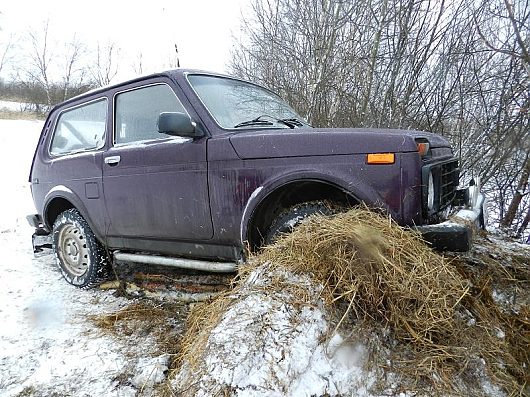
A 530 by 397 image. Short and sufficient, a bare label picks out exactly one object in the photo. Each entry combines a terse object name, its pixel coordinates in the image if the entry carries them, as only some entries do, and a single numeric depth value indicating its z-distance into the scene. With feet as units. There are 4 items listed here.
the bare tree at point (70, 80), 101.82
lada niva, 7.96
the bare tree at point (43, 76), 97.14
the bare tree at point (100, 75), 123.20
